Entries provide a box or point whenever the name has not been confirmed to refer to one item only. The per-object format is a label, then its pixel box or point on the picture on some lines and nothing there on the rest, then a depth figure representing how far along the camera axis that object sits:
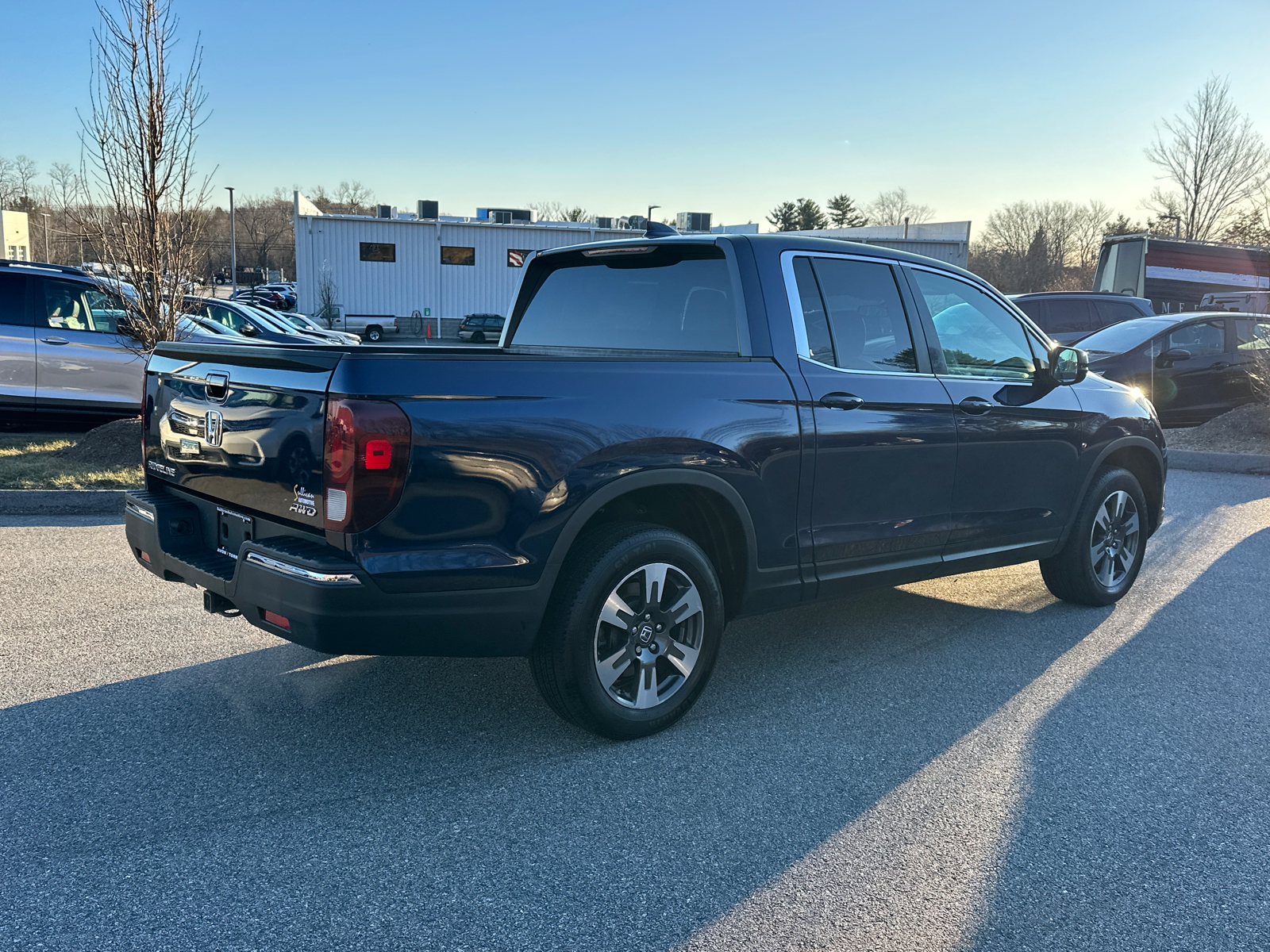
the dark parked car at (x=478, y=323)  34.34
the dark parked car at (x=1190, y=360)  12.09
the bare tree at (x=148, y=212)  9.52
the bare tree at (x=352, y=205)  90.51
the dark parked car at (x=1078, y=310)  16.33
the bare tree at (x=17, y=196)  64.13
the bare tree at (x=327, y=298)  39.53
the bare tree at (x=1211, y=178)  36.97
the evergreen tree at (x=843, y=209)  92.19
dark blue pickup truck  3.06
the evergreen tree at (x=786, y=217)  85.26
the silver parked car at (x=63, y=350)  9.59
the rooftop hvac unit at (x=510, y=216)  43.28
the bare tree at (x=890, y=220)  90.25
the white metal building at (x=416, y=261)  39.94
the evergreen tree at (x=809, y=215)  85.31
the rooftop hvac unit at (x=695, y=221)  43.09
